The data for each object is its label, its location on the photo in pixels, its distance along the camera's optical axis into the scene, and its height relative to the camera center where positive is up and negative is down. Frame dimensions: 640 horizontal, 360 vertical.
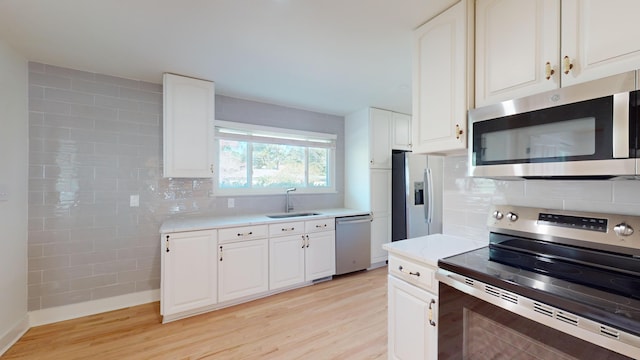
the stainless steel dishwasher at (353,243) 3.47 -0.90
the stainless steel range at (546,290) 0.85 -0.42
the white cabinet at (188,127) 2.65 +0.56
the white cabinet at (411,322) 1.37 -0.83
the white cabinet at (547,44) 1.04 +0.65
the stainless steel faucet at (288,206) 3.63 -0.39
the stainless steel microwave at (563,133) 0.95 +0.21
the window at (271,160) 3.32 +0.28
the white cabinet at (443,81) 1.55 +0.65
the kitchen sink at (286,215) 3.26 -0.49
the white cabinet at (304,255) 2.97 -0.94
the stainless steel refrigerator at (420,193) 3.62 -0.20
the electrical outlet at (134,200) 2.78 -0.24
